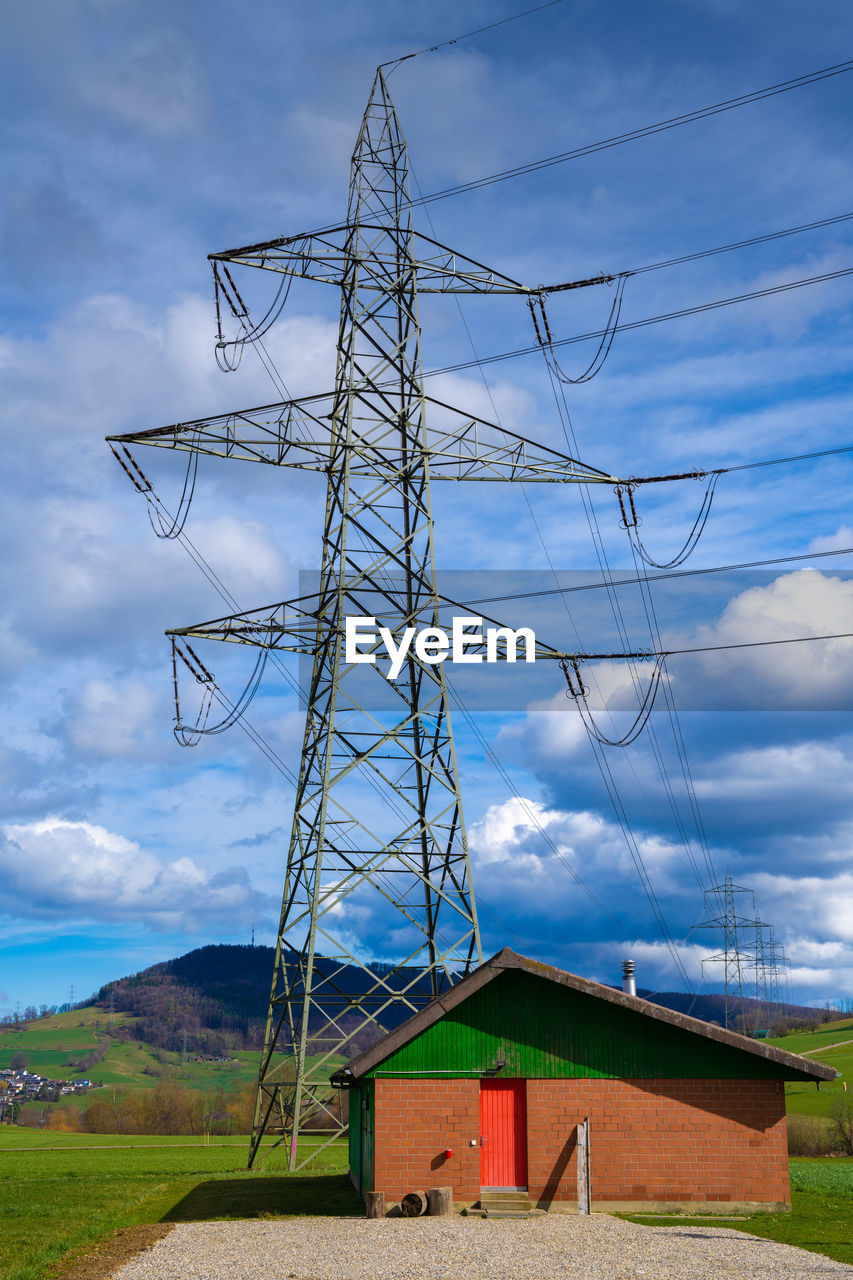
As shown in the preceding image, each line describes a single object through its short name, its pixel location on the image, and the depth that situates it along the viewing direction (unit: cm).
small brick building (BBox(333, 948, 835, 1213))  2480
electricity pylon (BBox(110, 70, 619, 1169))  2923
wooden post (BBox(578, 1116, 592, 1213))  2452
